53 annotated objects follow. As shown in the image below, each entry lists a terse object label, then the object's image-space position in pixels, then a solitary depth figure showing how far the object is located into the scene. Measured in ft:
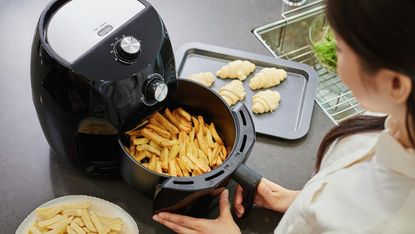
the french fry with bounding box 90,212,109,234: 2.85
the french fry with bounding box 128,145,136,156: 2.93
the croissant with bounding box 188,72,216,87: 3.62
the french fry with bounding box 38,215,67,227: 2.85
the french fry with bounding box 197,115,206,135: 3.13
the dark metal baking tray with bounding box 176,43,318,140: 3.52
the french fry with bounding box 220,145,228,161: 3.01
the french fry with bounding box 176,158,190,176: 2.88
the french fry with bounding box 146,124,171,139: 3.00
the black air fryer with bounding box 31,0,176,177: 2.58
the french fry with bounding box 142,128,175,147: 2.96
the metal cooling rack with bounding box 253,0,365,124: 4.06
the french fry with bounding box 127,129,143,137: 2.94
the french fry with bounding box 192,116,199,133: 3.11
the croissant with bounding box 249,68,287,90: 3.65
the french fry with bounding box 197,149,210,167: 2.93
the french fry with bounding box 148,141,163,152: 2.96
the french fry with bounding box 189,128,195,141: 3.06
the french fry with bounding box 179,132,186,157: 2.96
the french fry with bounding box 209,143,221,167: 2.94
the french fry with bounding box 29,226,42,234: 2.82
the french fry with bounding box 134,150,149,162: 2.92
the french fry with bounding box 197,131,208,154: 3.00
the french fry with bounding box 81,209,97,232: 2.85
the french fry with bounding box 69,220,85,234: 2.82
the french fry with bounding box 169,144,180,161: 2.93
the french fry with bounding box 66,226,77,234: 2.82
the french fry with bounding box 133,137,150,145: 2.93
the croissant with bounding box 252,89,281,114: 3.52
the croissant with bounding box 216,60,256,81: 3.71
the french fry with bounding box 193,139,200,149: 3.03
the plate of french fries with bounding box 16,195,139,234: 2.84
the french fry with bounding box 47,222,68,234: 2.80
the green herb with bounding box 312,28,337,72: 4.01
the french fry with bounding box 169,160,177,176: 2.84
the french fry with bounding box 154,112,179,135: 3.05
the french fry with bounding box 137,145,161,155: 2.93
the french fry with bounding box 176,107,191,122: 3.13
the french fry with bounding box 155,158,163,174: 2.86
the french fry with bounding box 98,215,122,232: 2.90
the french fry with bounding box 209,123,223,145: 3.09
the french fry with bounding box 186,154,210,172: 2.87
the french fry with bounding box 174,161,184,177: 2.86
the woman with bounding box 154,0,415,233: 1.77
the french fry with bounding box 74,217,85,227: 2.86
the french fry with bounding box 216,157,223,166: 2.94
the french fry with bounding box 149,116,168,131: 3.02
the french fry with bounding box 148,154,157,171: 2.88
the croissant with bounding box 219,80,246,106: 3.51
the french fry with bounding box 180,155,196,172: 2.88
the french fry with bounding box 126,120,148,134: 2.92
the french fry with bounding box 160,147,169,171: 2.89
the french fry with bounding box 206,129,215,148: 3.03
